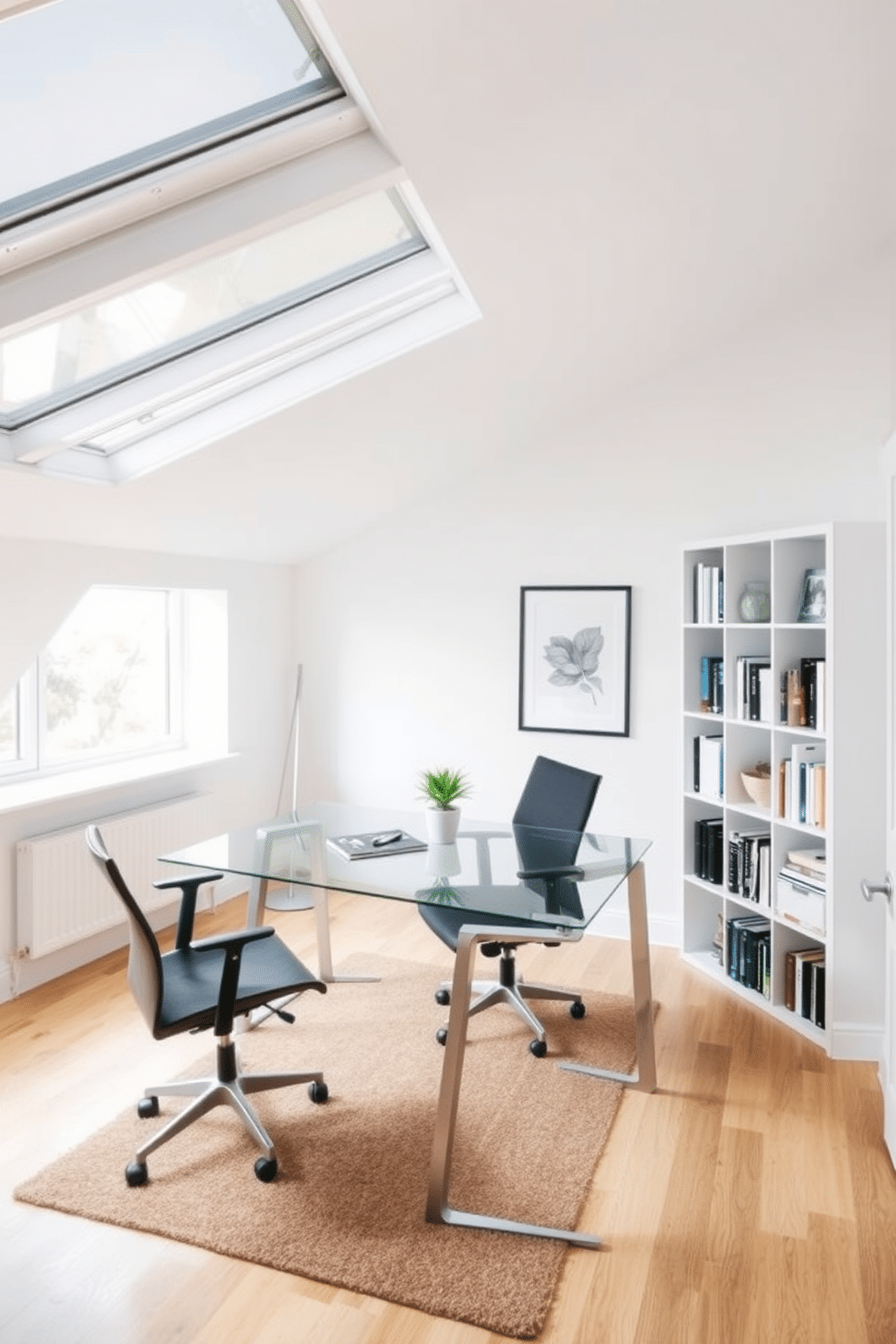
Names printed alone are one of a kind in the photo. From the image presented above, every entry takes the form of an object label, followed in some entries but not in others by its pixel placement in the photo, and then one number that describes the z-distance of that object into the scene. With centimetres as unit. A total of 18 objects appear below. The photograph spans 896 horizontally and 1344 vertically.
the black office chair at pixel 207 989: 252
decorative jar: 400
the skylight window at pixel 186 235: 191
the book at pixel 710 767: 417
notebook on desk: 318
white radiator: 383
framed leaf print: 477
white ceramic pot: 337
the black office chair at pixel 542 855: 302
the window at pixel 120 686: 431
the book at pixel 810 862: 357
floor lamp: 493
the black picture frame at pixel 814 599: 366
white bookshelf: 341
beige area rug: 224
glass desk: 247
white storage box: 352
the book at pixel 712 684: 423
